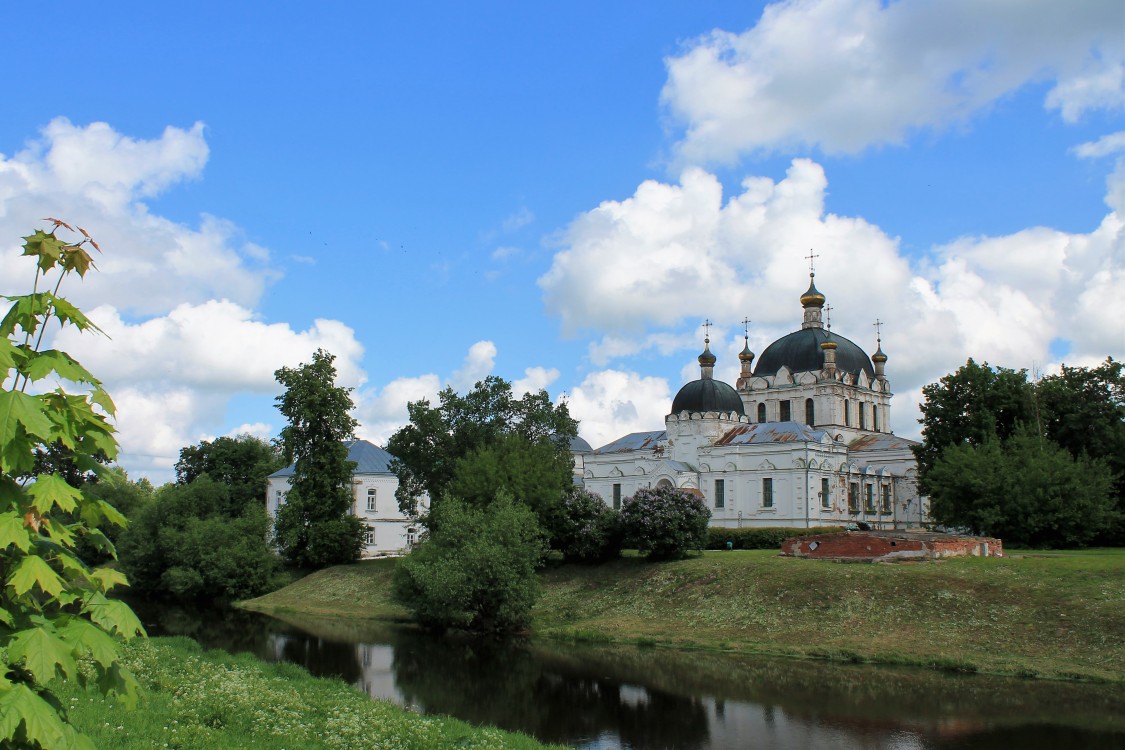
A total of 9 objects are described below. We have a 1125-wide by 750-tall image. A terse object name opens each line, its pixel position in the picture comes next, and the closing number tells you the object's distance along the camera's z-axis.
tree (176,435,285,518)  70.94
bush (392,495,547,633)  33.75
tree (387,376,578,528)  49.47
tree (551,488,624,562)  40.62
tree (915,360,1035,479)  50.31
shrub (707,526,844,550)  47.19
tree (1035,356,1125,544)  47.47
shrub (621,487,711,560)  38.56
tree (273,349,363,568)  48.38
